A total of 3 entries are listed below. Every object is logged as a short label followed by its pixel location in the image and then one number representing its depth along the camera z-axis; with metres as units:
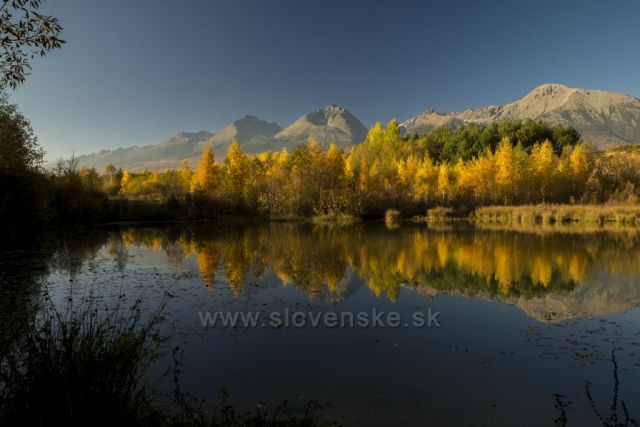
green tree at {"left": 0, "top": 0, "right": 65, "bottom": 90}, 7.20
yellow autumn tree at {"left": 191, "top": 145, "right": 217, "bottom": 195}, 59.09
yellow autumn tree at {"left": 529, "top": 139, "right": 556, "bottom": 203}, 65.56
